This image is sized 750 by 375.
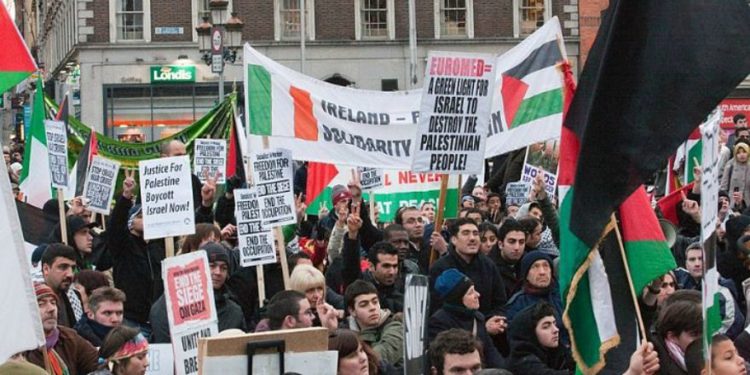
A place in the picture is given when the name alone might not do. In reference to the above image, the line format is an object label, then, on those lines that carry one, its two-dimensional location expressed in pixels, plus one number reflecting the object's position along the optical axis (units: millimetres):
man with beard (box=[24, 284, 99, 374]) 8977
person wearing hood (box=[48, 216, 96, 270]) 13258
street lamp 33906
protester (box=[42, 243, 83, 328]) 10773
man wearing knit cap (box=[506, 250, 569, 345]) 10906
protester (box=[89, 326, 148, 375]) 8516
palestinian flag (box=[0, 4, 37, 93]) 9023
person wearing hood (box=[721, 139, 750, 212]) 18625
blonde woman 10078
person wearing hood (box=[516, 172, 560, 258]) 13070
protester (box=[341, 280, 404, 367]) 9875
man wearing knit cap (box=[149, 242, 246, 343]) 10492
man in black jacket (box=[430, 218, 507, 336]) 11570
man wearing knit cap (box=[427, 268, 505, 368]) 10344
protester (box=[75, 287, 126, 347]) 9836
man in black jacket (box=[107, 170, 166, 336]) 12531
